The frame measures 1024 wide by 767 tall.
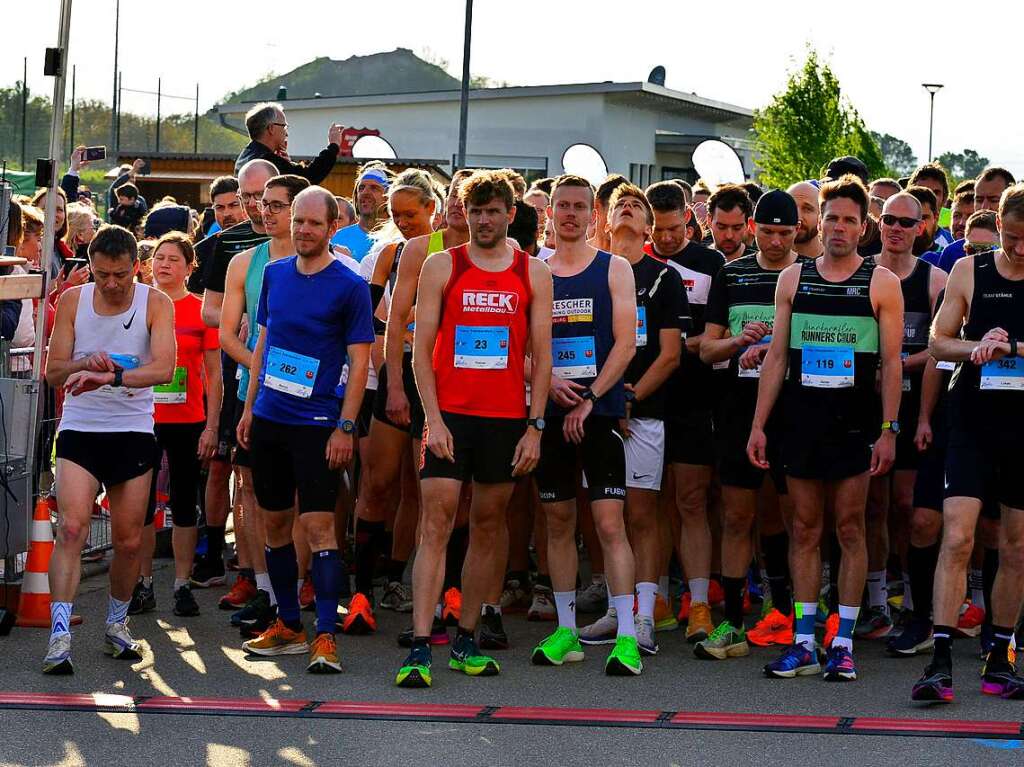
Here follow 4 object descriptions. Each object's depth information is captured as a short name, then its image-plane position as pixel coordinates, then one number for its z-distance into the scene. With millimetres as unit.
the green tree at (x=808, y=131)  43344
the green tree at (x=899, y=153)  146625
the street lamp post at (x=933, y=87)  52875
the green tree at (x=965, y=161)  130975
